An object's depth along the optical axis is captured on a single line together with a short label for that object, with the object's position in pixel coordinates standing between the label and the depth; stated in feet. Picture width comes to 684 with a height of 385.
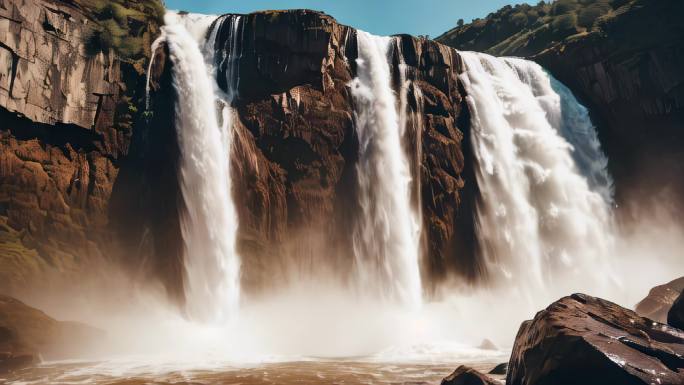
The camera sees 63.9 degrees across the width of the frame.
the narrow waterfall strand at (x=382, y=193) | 86.89
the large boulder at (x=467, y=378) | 33.06
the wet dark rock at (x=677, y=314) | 35.17
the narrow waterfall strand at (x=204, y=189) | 76.28
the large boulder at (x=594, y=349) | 25.31
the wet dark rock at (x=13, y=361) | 51.31
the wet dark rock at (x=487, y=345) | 73.00
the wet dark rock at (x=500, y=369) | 42.62
